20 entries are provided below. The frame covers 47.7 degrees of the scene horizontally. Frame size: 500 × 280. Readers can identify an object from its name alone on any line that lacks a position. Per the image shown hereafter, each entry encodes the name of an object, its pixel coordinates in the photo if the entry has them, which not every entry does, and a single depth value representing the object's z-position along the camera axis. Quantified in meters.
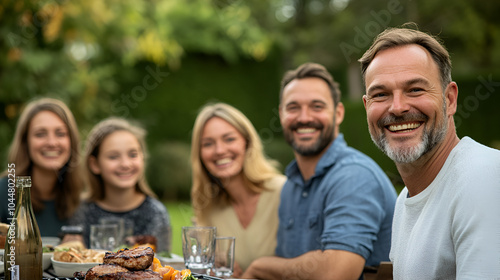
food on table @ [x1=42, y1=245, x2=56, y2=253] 2.85
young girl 4.05
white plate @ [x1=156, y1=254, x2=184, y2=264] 3.09
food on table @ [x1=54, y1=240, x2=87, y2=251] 2.73
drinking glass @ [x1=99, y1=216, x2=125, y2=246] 3.33
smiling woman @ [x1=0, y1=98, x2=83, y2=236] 4.08
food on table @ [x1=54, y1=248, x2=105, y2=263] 2.52
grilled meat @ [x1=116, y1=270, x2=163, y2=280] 1.90
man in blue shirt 2.77
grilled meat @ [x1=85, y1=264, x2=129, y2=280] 1.91
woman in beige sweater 3.63
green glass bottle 2.17
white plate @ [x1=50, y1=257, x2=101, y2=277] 2.46
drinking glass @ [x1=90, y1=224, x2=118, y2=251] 3.25
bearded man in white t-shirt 1.72
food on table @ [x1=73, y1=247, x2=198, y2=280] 1.91
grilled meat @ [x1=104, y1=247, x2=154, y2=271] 1.98
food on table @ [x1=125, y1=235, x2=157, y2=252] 3.24
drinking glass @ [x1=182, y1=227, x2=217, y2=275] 2.55
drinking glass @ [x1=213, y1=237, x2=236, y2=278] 2.61
